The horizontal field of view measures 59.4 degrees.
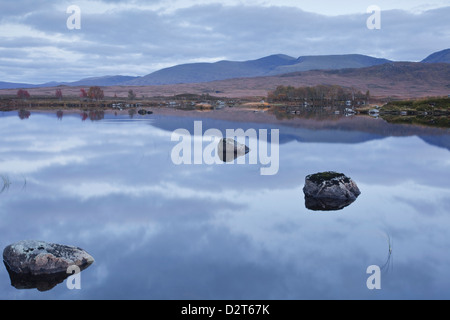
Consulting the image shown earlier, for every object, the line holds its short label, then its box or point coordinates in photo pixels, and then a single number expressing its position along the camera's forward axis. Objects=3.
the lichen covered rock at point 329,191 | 13.68
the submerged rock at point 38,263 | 8.30
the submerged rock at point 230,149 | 22.94
